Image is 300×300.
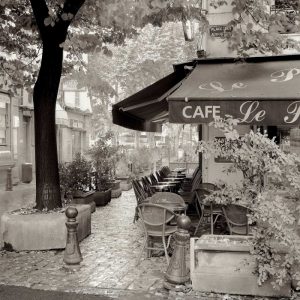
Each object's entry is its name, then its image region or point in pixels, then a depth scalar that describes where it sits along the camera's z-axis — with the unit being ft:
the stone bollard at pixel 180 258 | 18.43
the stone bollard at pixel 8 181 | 56.67
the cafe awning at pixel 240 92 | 20.53
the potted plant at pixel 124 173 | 58.37
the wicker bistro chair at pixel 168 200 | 25.55
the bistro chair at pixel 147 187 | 35.89
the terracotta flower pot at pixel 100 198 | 42.36
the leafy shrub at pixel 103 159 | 44.01
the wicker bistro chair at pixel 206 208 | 26.46
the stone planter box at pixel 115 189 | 49.26
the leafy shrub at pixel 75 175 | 38.65
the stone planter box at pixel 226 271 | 17.43
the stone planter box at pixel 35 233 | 24.77
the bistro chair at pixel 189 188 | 33.98
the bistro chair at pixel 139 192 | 30.42
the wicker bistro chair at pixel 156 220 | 21.86
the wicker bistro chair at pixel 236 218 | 22.56
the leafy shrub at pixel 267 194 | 15.49
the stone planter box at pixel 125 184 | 57.98
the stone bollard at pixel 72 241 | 21.48
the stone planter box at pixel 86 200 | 38.19
